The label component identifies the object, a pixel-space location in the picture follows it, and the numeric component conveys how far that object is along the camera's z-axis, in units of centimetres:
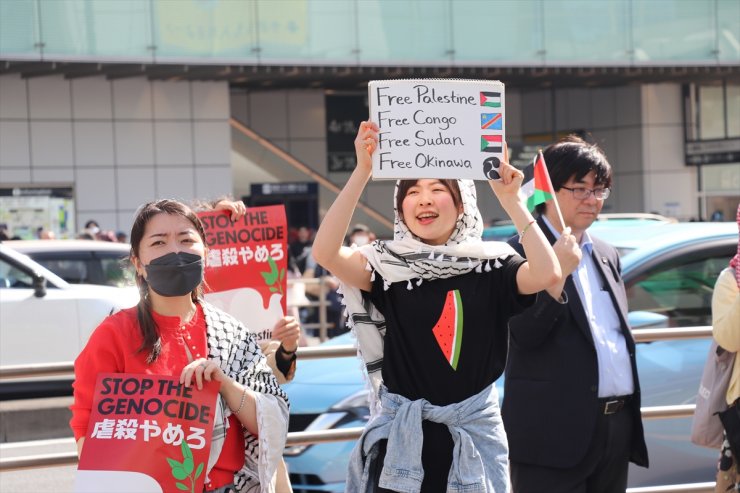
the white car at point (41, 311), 1055
